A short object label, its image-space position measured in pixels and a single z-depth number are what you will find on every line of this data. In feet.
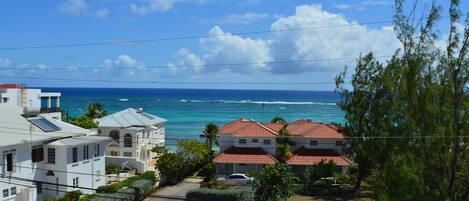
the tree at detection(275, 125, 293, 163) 161.17
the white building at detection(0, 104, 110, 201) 111.24
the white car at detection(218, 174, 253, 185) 142.31
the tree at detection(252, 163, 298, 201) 112.16
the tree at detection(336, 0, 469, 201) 50.01
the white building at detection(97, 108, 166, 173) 180.86
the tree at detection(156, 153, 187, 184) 143.64
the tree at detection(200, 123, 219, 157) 183.96
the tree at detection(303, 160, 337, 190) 144.97
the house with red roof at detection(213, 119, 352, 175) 154.81
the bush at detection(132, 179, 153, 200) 124.28
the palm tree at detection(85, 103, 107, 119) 220.23
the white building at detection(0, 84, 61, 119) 152.15
